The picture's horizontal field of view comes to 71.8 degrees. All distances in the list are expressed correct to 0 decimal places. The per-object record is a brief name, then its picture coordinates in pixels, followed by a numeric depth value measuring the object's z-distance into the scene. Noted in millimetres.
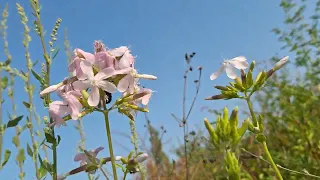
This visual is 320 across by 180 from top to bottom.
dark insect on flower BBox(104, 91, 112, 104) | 136
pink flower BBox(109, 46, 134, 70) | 132
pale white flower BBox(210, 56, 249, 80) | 152
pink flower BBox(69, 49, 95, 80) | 129
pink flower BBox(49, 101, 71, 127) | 125
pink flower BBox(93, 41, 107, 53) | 134
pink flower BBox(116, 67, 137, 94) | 129
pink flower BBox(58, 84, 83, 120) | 124
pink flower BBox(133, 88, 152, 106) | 134
